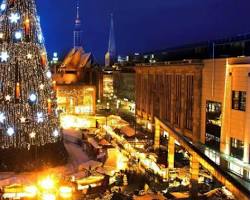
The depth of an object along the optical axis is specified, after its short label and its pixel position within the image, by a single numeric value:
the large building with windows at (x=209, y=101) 25.95
